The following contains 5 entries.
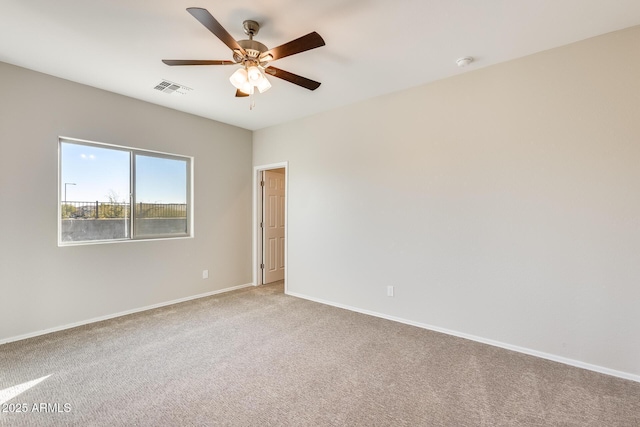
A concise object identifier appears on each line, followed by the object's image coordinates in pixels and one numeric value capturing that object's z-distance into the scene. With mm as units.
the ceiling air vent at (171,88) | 3164
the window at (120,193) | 3211
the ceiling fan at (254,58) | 1878
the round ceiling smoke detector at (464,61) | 2625
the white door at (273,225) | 5047
